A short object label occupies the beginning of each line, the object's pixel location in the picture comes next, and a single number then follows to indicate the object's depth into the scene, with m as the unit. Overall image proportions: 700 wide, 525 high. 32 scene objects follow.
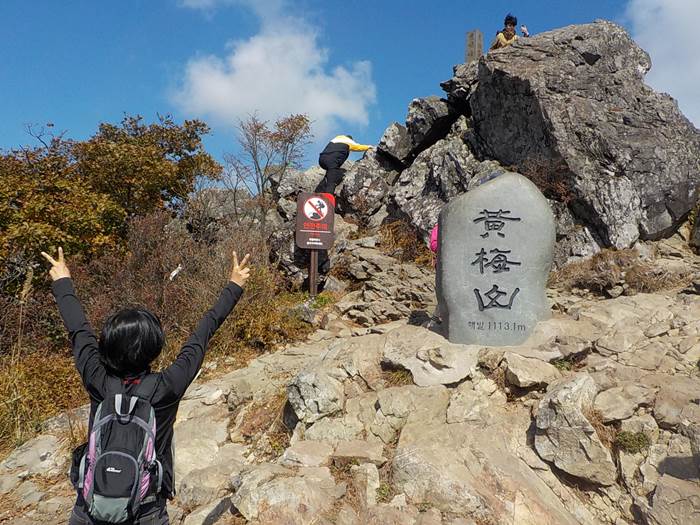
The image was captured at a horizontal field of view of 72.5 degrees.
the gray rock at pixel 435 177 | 12.06
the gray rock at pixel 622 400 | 4.00
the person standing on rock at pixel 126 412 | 1.88
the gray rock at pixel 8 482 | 4.75
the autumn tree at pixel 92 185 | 8.12
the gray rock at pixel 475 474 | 3.42
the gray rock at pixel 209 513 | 3.65
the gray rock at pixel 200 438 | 4.82
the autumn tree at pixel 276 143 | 15.88
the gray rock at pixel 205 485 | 4.09
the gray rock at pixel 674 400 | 3.89
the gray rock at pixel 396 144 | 14.64
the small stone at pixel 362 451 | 3.93
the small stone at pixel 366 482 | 3.54
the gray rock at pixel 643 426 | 3.87
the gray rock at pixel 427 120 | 14.24
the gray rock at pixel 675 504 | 3.20
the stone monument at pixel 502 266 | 5.38
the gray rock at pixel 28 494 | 4.56
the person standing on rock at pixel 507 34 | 13.19
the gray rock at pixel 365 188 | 13.59
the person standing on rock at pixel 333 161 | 14.21
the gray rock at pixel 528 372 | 4.52
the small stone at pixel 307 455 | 4.01
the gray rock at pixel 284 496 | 3.35
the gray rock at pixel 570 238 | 9.77
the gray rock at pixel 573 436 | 3.74
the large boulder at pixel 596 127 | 9.97
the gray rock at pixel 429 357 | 4.91
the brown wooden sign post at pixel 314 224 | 10.70
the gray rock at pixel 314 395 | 4.86
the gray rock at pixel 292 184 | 14.67
